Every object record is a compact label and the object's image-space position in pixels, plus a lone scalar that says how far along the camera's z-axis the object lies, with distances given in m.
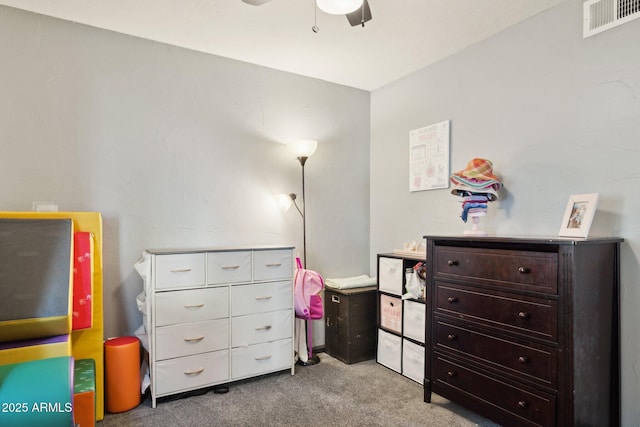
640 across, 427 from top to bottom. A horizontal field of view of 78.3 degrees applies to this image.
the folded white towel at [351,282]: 3.29
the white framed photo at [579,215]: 1.98
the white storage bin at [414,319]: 2.76
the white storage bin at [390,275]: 2.97
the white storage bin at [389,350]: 2.94
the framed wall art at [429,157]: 2.99
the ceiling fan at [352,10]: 1.55
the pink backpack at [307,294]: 3.05
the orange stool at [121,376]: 2.34
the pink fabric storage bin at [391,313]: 2.96
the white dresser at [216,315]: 2.41
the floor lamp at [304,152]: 3.13
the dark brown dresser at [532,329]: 1.80
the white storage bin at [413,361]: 2.74
